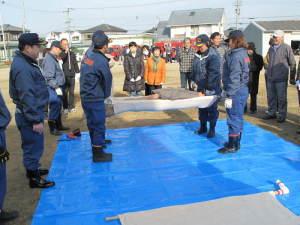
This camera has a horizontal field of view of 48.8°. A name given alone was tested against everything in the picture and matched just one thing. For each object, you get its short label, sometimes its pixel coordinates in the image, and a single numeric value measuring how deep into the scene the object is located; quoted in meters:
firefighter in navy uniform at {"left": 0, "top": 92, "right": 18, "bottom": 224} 2.88
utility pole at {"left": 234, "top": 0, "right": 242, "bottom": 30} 44.62
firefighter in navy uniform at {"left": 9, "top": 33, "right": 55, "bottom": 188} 3.42
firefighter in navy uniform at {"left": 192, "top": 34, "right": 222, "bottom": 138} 5.24
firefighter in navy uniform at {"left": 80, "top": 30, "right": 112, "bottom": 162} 4.31
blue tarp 3.35
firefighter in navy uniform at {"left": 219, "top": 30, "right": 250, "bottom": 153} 4.53
